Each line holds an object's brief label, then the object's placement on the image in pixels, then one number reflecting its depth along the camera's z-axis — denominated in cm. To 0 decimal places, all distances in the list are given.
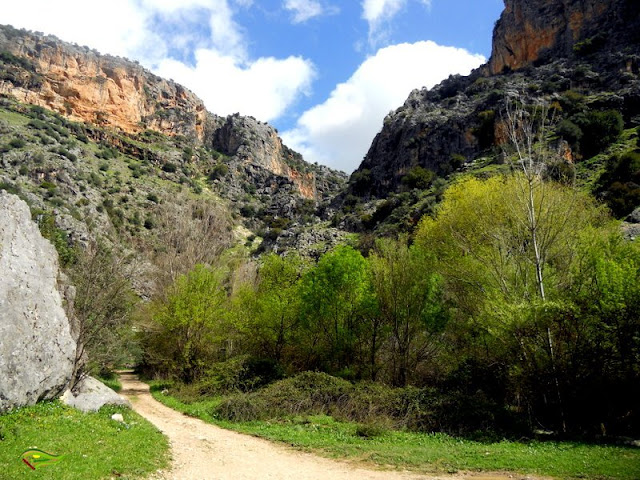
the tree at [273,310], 2328
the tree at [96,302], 1475
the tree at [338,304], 2144
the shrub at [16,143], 5638
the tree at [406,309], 1992
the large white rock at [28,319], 1041
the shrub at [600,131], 4241
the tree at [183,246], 3209
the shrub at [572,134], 4325
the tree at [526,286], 1294
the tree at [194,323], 2347
